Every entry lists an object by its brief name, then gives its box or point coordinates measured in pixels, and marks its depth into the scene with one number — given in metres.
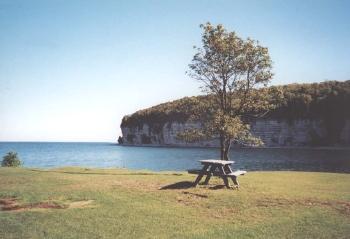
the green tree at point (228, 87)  27.28
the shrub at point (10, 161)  43.41
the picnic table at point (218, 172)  20.62
